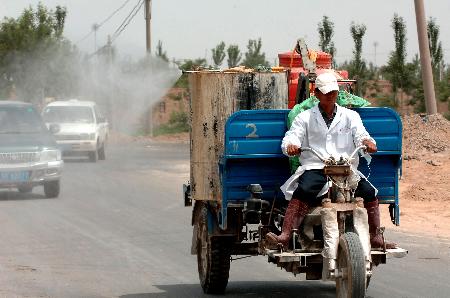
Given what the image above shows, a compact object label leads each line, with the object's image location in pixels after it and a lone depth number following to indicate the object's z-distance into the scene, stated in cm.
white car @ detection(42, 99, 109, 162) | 3550
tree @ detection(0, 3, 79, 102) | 6850
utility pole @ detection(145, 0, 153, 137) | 5803
